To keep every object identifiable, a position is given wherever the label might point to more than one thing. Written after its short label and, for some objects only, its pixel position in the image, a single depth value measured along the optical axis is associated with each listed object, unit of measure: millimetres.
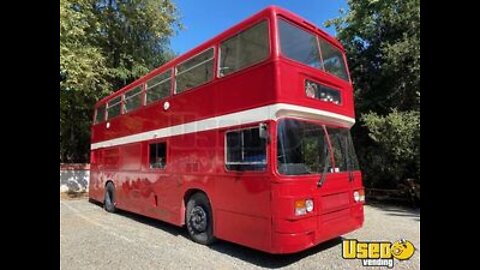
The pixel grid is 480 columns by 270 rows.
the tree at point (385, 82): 11828
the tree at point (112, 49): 16031
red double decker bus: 5133
